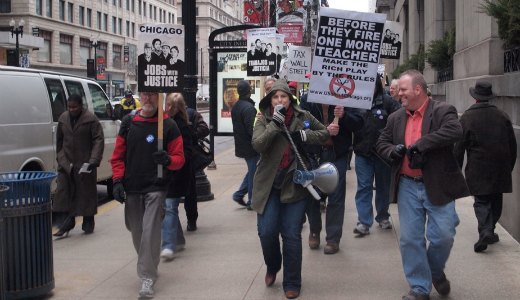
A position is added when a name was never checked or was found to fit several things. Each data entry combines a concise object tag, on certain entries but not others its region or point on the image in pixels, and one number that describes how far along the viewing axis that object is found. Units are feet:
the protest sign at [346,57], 19.94
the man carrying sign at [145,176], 18.24
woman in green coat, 17.17
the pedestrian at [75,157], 25.95
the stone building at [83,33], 196.85
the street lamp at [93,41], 221.54
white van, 26.35
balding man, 15.70
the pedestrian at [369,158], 24.41
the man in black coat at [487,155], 21.98
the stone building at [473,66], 24.72
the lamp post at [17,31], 113.06
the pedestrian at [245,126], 29.86
